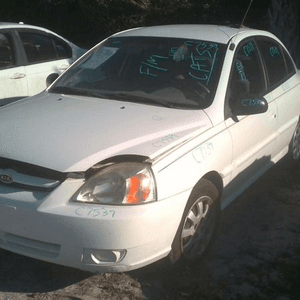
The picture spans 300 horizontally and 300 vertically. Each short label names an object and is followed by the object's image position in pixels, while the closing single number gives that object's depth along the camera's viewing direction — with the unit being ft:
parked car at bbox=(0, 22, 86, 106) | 15.46
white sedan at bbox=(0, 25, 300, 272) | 7.21
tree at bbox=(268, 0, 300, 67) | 25.10
